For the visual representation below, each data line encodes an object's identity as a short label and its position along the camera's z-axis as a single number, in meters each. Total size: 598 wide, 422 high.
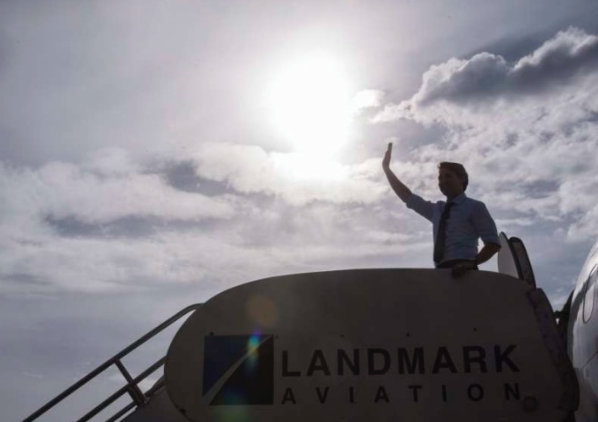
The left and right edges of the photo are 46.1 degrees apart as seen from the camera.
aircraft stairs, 5.19
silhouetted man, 5.88
